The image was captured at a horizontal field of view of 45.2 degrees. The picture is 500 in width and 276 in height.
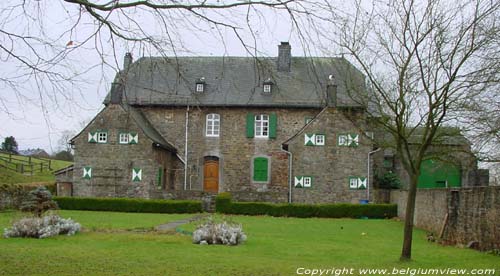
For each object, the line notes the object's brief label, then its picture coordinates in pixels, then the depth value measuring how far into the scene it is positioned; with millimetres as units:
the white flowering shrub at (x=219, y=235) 14164
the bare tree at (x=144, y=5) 5883
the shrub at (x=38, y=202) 17750
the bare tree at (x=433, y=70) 11199
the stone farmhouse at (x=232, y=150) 31578
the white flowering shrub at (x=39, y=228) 14992
